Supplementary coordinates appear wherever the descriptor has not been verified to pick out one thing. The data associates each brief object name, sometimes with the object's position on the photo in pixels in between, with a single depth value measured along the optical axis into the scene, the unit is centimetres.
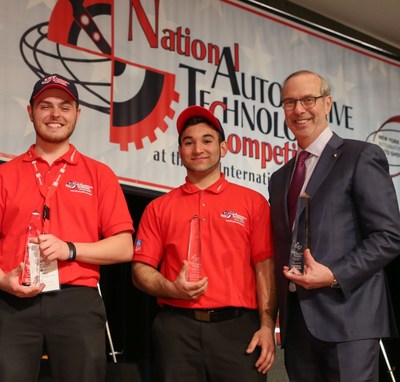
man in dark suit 276
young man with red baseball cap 300
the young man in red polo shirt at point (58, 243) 277
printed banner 464
